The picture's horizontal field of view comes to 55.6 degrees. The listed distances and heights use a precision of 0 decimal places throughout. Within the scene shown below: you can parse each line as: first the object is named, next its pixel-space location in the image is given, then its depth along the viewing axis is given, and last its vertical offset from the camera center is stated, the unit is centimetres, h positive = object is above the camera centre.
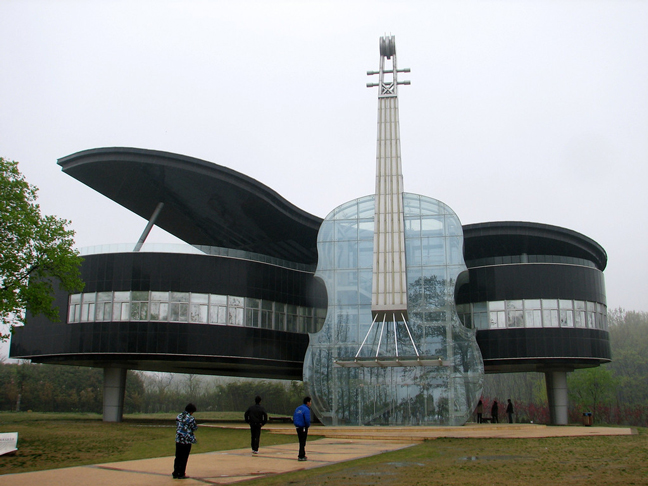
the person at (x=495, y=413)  3984 -200
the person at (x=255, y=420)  1708 -111
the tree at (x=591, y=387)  5681 -42
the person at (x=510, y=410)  3978 -182
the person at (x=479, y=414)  3898 -207
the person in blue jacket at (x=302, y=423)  1562 -110
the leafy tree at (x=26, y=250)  2316 +491
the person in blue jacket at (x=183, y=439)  1212 -119
